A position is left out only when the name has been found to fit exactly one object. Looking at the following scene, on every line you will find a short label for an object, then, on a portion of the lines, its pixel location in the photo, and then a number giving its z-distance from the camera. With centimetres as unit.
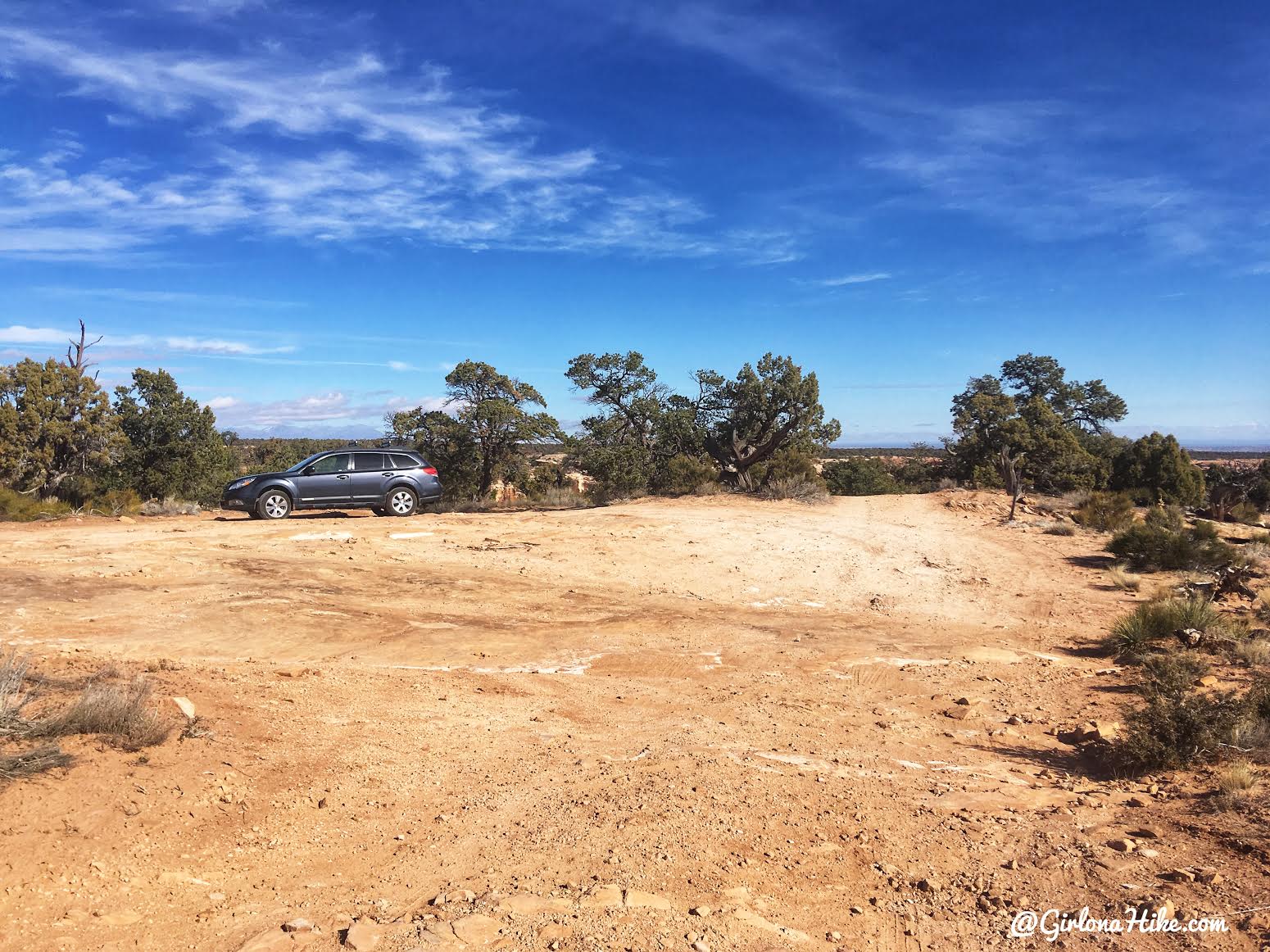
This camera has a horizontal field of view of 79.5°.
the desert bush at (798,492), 2428
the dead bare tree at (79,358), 2344
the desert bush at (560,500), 2428
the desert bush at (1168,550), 1476
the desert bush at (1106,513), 1986
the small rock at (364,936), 339
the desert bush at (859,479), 3656
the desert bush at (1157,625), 950
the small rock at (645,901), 383
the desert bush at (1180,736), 571
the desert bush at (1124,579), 1358
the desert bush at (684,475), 2541
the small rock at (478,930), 347
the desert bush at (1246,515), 2302
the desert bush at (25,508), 1789
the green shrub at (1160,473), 3056
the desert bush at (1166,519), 1772
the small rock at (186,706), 551
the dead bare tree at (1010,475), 2449
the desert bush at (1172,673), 668
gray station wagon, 1734
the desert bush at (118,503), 2006
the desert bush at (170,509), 2034
